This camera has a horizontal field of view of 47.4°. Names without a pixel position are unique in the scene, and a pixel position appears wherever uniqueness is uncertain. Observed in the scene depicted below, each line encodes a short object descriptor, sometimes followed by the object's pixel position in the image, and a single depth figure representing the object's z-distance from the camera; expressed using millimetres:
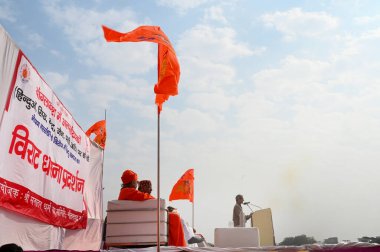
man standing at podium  11062
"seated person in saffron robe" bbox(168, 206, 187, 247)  7516
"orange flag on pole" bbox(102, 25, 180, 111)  6254
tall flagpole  5699
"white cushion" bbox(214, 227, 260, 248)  7023
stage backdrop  5154
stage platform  6227
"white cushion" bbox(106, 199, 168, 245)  6922
